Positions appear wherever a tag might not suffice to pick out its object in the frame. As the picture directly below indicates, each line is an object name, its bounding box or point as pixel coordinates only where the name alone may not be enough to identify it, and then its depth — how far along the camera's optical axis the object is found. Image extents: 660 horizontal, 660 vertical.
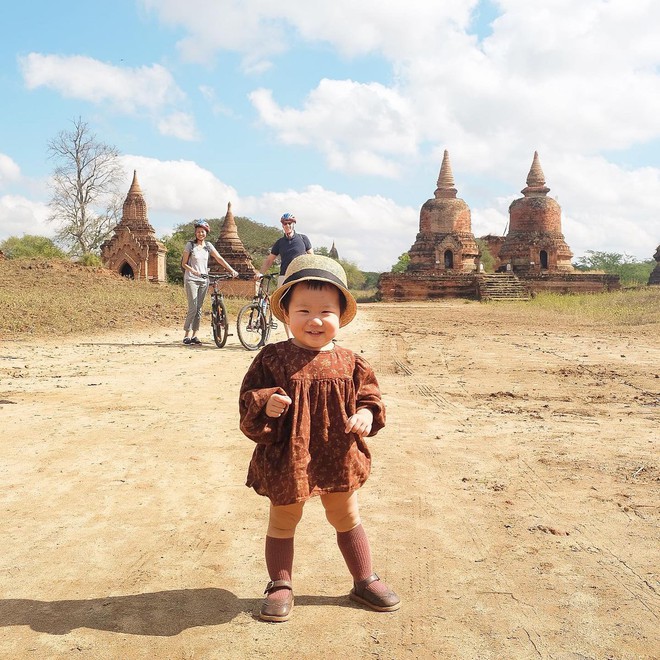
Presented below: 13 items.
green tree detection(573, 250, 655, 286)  65.38
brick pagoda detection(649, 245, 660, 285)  40.99
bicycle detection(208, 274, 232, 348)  10.04
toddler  2.42
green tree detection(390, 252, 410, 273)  70.38
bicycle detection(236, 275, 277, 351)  9.97
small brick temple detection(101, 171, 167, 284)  38.91
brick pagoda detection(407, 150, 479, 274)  40.59
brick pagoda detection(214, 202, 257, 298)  36.16
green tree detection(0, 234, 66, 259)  45.31
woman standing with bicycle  10.02
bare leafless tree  40.09
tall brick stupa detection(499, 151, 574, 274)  40.81
